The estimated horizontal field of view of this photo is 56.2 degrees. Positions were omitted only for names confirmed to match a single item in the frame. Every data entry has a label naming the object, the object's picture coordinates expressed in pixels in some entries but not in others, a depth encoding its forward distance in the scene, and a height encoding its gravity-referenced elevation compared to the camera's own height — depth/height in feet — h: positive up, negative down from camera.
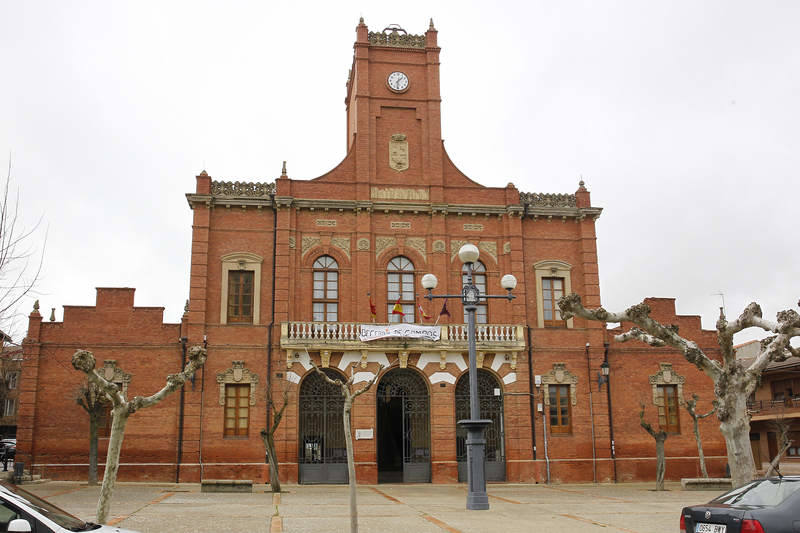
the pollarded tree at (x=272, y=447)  79.92 -2.59
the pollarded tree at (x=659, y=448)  86.33 -3.36
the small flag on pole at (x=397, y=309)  92.79 +13.71
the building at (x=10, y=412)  196.13 +3.58
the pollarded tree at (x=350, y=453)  42.68 -1.94
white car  26.40 -3.29
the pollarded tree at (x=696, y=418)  91.15 +0.07
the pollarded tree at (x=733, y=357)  43.16 +3.62
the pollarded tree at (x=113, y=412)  39.40 +0.74
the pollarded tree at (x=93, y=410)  84.17 +1.62
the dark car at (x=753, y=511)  30.55 -3.88
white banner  93.91 +11.05
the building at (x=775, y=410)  146.72 +1.64
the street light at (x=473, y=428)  58.29 -0.55
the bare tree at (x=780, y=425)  122.72 -1.23
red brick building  92.89 +10.76
